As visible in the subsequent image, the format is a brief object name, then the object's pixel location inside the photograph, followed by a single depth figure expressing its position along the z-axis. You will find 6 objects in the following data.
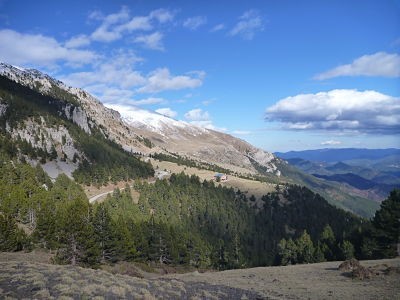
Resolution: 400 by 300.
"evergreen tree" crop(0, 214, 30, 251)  57.28
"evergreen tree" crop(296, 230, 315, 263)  87.43
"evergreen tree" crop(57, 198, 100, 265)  56.53
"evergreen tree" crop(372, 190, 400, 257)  71.69
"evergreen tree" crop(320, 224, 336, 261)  87.53
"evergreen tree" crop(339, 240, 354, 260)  78.11
